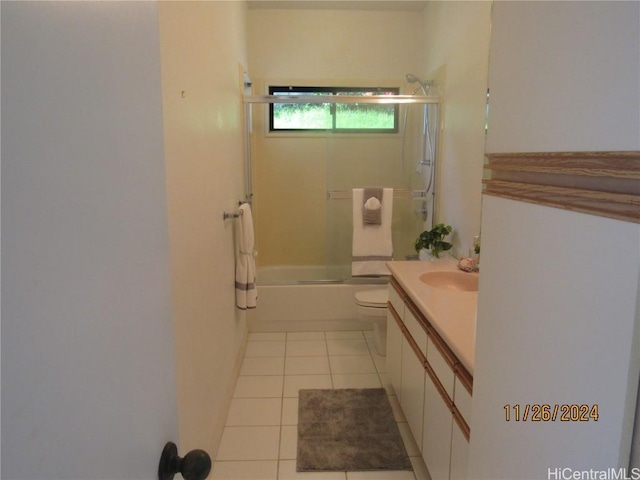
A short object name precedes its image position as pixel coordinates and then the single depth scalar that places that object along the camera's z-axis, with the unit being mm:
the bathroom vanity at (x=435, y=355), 1479
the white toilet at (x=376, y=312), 3254
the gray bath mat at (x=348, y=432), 2129
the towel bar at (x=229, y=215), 2527
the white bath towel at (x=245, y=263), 2828
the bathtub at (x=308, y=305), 3787
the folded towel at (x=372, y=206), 3594
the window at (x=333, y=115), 3844
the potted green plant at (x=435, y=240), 3094
